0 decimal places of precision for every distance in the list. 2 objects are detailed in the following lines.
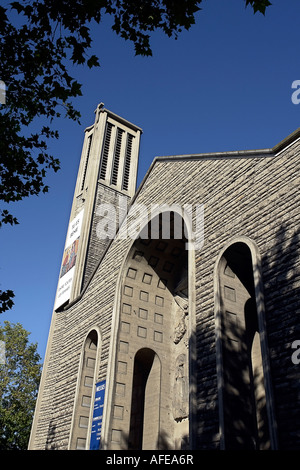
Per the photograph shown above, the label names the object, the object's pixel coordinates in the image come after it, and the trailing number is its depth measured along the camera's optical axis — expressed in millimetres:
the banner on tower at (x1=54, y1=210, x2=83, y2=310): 20141
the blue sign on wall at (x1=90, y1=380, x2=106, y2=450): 11141
